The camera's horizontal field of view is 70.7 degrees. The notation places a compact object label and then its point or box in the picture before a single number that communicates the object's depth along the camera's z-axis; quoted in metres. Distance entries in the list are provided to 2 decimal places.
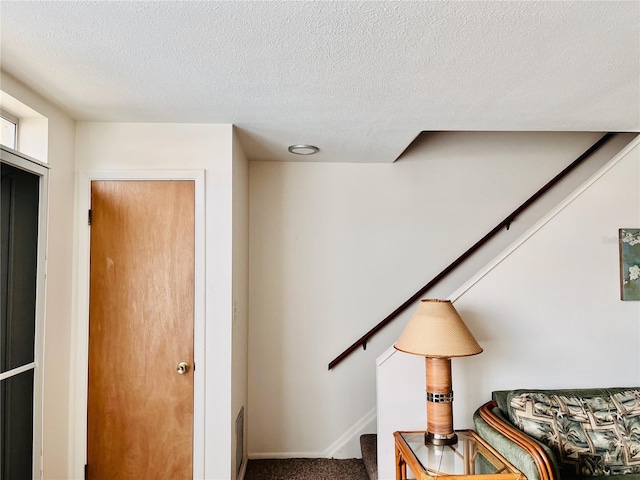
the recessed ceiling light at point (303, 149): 3.16
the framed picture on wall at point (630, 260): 2.87
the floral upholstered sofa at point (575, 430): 2.35
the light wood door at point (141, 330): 2.58
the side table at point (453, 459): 2.17
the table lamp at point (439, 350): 2.42
